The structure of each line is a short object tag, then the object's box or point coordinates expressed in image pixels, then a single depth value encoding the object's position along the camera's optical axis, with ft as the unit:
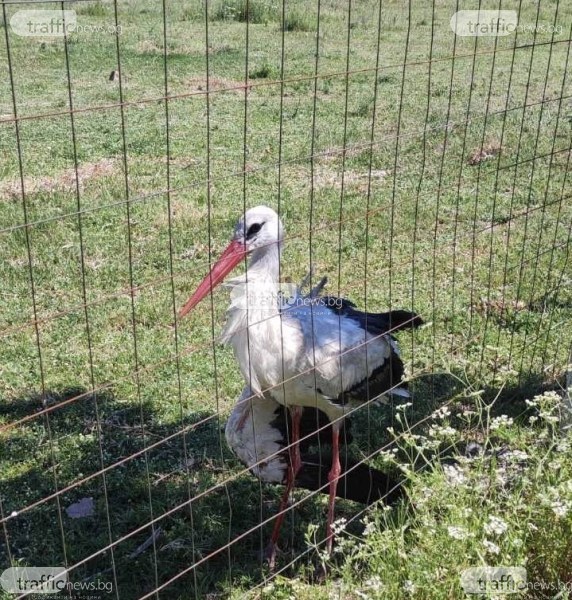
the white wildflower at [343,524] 10.52
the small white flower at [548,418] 10.59
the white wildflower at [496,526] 9.41
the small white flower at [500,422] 10.42
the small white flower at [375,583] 9.50
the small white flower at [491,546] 9.29
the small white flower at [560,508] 9.66
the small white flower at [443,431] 10.34
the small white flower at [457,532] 9.28
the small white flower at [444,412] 11.38
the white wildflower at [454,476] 10.44
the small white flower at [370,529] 10.21
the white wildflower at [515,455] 10.30
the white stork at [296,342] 12.85
